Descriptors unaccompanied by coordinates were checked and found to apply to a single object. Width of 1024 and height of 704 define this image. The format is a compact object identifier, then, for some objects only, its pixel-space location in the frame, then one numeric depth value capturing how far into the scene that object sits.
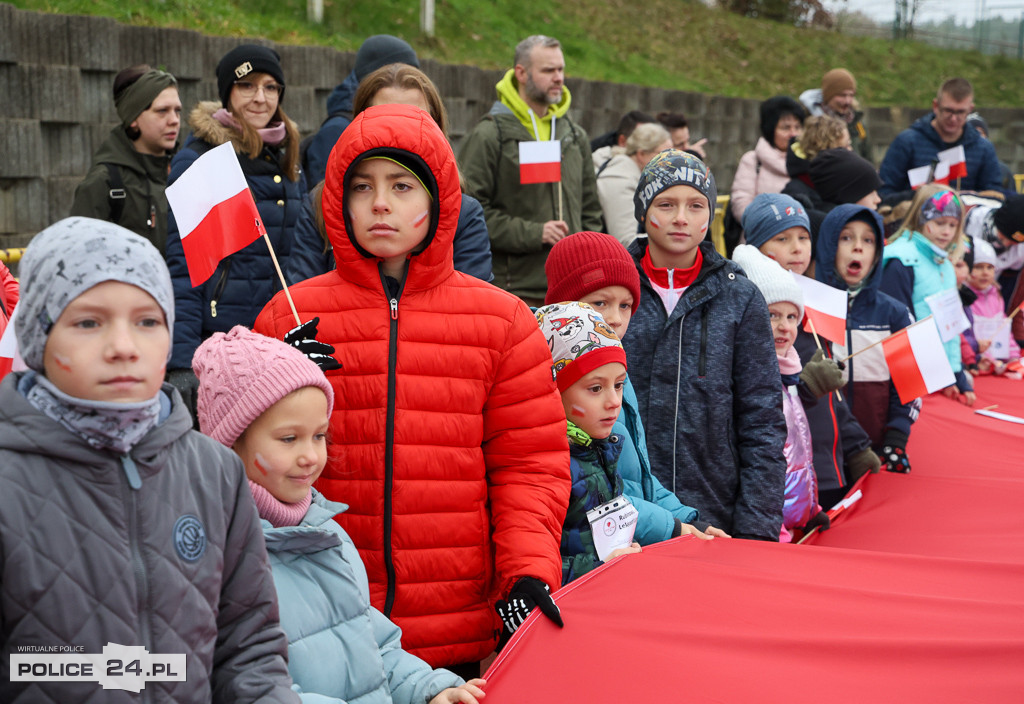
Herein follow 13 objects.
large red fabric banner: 2.36
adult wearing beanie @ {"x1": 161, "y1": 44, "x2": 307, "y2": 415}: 4.21
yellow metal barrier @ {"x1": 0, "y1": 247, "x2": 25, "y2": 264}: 5.00
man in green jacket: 5.76
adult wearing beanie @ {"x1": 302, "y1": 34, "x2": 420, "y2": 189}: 5.08
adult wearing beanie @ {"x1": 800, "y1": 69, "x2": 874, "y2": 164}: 9.39
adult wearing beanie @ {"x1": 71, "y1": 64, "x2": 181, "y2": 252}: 4.97
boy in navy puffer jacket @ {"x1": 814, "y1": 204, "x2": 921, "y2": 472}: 5.20
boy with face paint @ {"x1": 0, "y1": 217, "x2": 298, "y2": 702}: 1.52
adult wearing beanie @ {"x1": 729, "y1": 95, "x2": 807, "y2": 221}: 8.20
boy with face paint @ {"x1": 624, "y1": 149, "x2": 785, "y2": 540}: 3.68
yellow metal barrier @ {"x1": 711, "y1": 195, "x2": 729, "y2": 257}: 9.68
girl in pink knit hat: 2.07
